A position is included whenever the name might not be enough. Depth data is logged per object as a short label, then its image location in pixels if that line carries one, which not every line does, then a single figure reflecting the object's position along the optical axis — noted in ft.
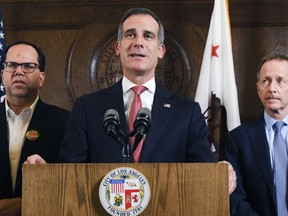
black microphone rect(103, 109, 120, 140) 6.80
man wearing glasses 9.34
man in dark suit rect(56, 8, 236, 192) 8.05
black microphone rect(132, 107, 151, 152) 6.80
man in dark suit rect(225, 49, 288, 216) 8.95
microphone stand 6.88
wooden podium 6.74
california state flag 11.49
